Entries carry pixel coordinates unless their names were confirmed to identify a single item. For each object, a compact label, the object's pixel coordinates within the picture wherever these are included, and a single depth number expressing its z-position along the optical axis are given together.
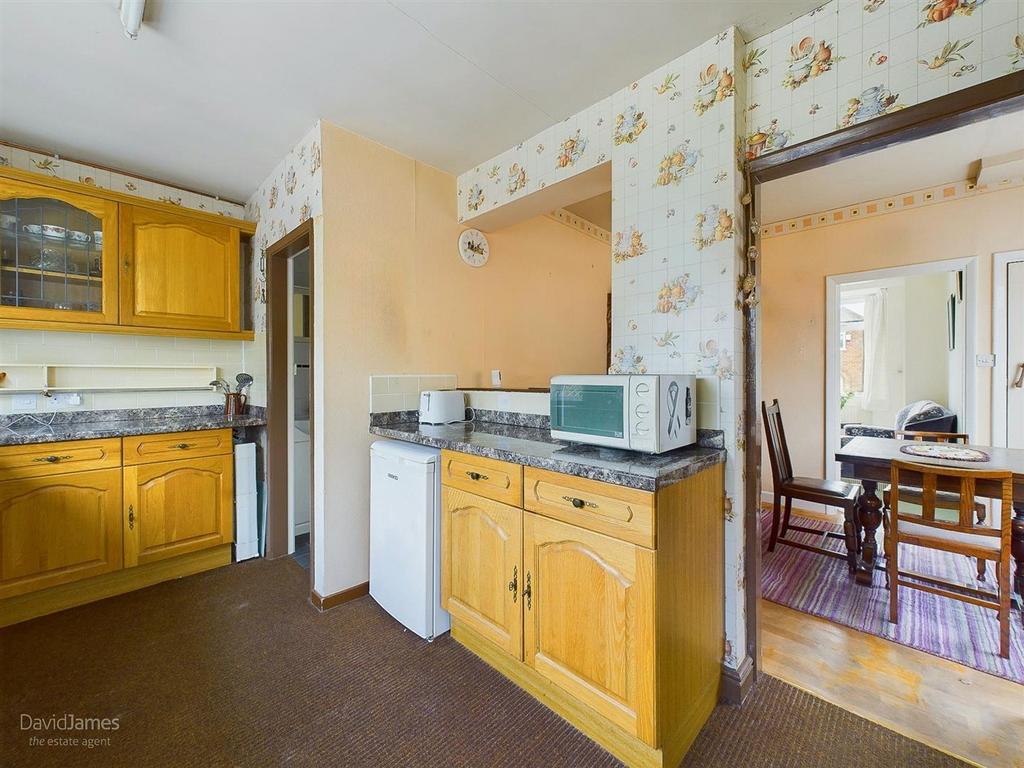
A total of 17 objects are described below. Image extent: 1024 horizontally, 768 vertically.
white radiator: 2.62
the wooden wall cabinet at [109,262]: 2.09
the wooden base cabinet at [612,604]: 1.14
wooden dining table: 1.86
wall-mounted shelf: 2.22
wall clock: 2.63
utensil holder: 2.77
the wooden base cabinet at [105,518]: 1.92
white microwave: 1.26
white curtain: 5.07
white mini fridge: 1.77
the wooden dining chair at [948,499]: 2.05
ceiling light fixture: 1.27
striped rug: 1.76
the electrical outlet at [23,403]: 2.22
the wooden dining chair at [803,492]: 2.39
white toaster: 2.22
